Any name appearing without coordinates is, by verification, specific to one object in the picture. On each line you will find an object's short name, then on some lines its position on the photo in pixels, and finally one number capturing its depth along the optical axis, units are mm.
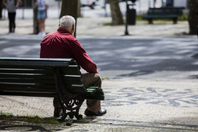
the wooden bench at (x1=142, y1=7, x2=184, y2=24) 43671
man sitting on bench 10078
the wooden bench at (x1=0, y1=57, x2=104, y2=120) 9328
